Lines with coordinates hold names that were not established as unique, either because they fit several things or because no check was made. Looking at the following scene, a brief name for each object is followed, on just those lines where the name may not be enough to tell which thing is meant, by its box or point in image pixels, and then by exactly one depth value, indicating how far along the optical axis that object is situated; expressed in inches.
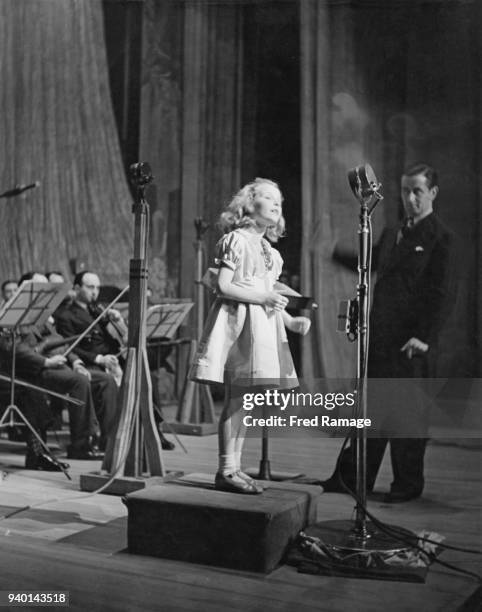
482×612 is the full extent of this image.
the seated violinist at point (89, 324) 431.2
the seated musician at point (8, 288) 476.4
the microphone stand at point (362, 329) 215.5
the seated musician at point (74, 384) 393.1
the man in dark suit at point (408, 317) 299.1
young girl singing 235.0
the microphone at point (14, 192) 345.4
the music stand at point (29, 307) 351.6
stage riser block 210.5
